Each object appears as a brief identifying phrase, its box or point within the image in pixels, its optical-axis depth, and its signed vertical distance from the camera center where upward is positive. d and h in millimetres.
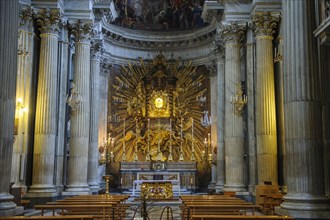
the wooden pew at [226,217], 7530 -714
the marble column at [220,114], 22422 +2785
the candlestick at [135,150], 25859 +1231
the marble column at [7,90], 9125 +1618
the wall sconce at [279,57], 14875 +3581
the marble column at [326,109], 9570 +1350
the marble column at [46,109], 16347 +2210
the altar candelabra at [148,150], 25656 +1189
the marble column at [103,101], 25719 +3919
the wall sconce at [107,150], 24469 +1146
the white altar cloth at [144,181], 19978 -510
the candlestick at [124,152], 25981 +1107
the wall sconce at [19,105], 15778 +2215
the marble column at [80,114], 18125 +2251
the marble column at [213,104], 25562 +3761
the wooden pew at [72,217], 7484 -707
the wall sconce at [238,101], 18422 +2773
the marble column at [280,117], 16828 +1988
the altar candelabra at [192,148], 25812 +1335
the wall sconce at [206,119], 26480 +2954
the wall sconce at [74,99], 17875 +2744
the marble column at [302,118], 8883 +1053
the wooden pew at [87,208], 9741 -759
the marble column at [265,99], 16688 +2644
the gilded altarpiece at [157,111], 26516 +3482
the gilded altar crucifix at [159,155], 25547 +926
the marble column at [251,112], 17844 +2311
